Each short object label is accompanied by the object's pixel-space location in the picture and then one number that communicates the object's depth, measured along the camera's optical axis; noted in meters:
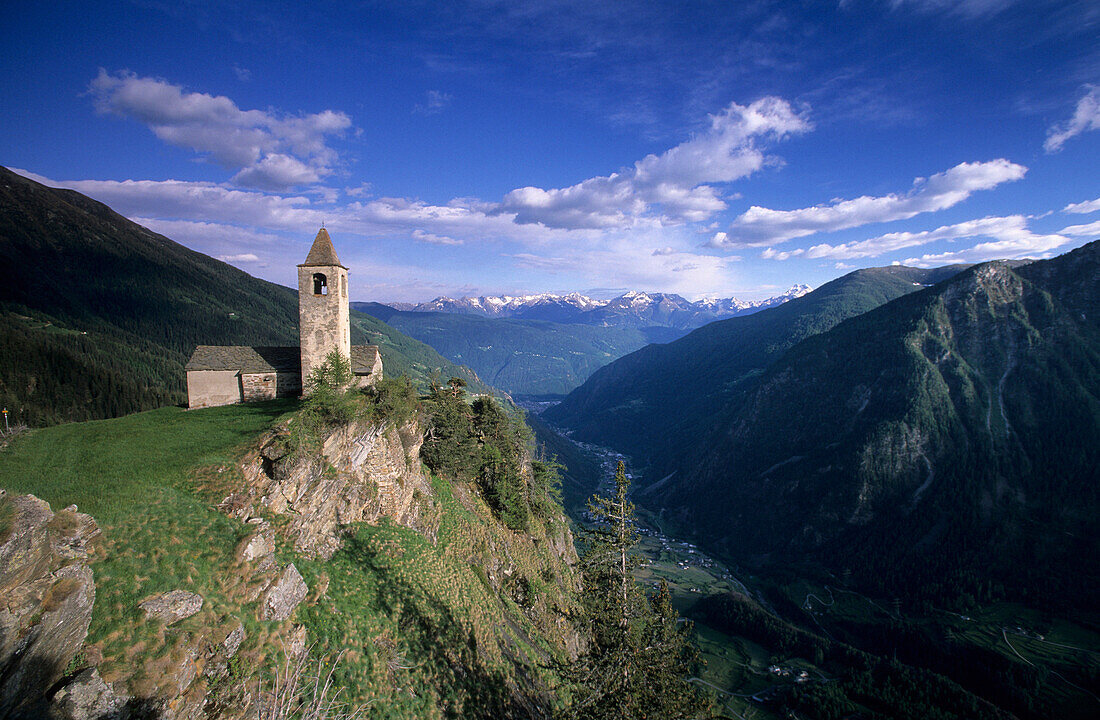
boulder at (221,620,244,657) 13.00
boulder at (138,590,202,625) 12.21
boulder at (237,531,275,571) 15.46
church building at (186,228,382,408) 27.73
